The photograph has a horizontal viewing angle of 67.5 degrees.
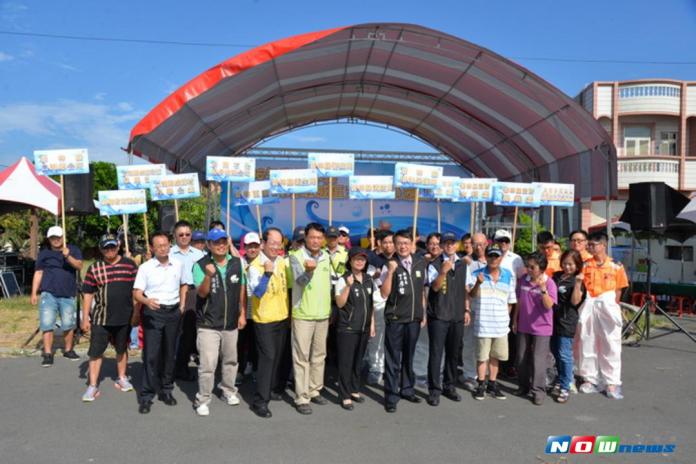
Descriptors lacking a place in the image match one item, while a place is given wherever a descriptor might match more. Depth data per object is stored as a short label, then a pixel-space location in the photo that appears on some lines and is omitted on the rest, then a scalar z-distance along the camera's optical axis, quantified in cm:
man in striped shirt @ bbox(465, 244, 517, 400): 511
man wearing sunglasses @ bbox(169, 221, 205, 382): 556
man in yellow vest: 456
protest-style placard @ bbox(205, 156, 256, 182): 713
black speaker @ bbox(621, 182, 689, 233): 739
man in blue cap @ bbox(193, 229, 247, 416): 453
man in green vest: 457
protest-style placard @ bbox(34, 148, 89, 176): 627
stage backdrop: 1455
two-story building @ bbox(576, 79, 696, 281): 2319
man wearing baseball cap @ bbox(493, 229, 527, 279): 541
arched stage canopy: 813
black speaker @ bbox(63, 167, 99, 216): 807
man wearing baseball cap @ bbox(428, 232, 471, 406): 493
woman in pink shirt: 504
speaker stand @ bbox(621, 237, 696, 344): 738
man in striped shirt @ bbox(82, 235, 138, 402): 486
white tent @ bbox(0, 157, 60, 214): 1023
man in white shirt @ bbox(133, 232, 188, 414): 468
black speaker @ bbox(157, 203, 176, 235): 1030
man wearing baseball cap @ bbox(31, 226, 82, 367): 623
